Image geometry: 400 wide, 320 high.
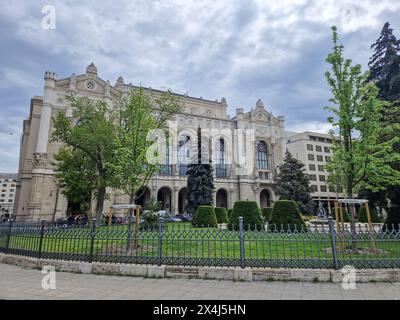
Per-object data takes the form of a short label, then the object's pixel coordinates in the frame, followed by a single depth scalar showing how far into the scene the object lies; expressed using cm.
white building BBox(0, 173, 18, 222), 10803
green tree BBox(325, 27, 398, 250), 876
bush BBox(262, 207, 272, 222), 2589
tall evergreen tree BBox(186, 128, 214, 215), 3159
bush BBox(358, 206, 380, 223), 2333
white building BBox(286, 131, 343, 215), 5734
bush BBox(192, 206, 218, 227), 1802
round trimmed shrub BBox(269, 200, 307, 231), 1336
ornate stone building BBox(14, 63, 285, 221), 3447
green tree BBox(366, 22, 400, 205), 1730
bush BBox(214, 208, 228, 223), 2389
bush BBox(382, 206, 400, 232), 1221
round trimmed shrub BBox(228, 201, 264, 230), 1520
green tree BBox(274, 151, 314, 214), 3422
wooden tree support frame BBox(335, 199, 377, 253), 657
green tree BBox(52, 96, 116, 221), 2133
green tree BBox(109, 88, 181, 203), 1015
